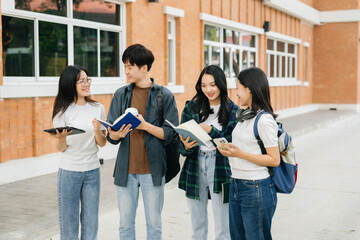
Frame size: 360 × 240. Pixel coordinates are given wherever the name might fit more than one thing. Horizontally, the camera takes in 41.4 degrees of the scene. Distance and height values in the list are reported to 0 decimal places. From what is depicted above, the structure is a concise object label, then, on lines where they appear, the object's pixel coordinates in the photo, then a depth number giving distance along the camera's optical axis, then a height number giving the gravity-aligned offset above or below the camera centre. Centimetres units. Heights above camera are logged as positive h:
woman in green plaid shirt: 407 -58
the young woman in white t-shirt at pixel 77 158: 400 -56
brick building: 811 +111
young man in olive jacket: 394 -48
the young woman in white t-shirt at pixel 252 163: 346 -53
